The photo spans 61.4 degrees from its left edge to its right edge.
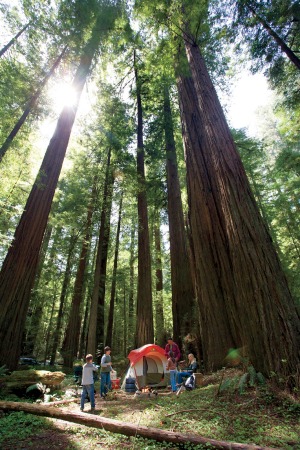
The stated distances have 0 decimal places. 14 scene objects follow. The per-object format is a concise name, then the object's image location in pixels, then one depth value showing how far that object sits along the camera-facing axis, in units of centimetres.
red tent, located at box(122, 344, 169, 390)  904
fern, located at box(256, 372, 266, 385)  447
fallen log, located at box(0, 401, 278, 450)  291
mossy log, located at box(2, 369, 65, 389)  636
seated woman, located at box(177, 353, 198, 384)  766
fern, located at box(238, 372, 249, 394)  455
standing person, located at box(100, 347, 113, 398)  779
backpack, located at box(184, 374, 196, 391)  654
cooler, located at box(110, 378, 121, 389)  962
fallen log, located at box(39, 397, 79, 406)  607
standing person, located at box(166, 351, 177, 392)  757
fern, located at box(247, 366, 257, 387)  449
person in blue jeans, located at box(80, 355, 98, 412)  595
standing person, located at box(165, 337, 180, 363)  912
